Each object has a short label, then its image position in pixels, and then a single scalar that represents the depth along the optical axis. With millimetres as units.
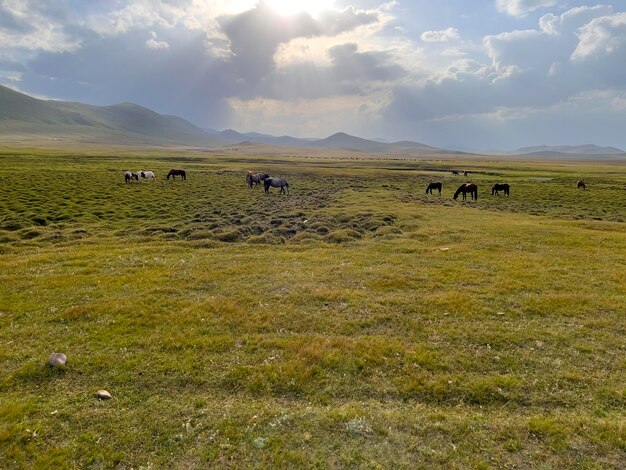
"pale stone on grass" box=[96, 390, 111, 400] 8406
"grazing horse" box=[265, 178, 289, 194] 50634
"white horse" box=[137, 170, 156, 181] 56656
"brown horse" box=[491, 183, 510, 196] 51606
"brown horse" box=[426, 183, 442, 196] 51519
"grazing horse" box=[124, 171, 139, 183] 53594
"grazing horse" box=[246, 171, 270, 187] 57031
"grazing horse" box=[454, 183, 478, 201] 46719
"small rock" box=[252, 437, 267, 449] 7141
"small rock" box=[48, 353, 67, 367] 9445
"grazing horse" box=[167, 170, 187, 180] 61200
